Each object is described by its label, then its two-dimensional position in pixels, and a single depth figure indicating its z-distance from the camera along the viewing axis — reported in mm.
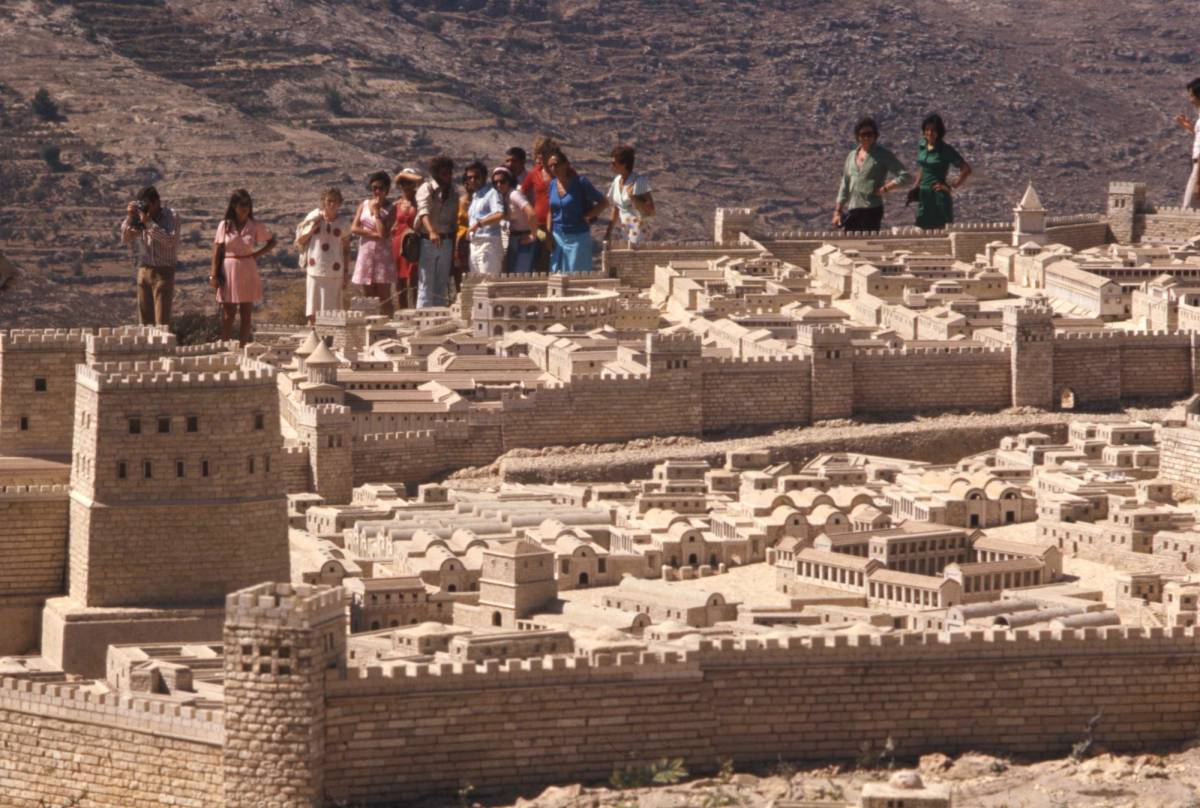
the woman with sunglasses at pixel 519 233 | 75750
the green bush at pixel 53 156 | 117438
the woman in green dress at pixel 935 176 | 79750
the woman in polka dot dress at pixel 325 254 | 72812
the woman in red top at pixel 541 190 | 75125
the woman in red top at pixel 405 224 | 74625
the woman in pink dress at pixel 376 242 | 73938
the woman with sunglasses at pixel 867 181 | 78375
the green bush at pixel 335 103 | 128750
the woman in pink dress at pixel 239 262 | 68375
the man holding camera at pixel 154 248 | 66250
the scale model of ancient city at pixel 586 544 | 51094
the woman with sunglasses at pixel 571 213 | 75144
